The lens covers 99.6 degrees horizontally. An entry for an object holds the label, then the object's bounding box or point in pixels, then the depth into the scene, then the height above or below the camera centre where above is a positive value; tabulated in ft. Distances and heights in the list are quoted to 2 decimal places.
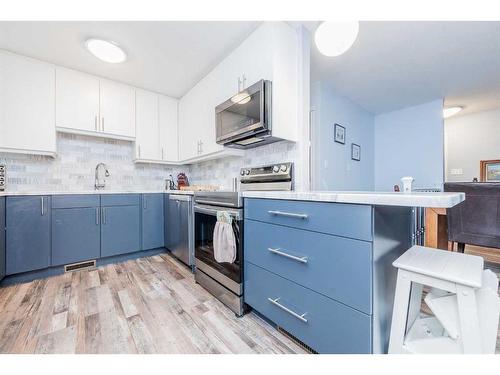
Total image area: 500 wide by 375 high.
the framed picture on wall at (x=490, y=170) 12.58 +0.94
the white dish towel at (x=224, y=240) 4.64 -1.22
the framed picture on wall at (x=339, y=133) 10.18 +2.59
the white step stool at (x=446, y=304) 2.23 -1.41
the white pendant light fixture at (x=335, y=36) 3.84 +2.83
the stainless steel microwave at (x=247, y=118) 5.15 +1.85
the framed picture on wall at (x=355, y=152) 11.45 +1.89
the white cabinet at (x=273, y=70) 5.24 +3.19
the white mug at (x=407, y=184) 3.96 +0.03
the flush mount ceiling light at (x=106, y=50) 6.14 +4.17
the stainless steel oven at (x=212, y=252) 4.63 -1.73
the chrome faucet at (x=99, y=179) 8.83 +0.33
